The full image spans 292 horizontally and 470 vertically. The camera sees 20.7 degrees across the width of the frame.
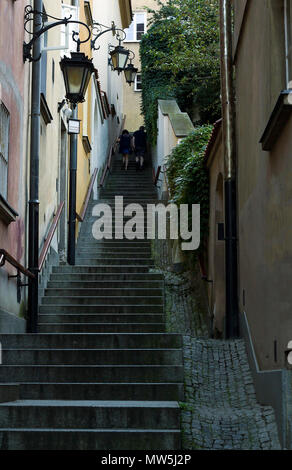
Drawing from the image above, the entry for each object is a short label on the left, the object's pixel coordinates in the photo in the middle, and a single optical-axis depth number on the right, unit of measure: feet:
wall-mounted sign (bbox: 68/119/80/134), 47.67
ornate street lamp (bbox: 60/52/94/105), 37.06
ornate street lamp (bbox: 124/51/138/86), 64.69
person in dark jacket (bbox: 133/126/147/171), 85.15
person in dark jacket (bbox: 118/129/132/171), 87.45
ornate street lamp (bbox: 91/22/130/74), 60.08
